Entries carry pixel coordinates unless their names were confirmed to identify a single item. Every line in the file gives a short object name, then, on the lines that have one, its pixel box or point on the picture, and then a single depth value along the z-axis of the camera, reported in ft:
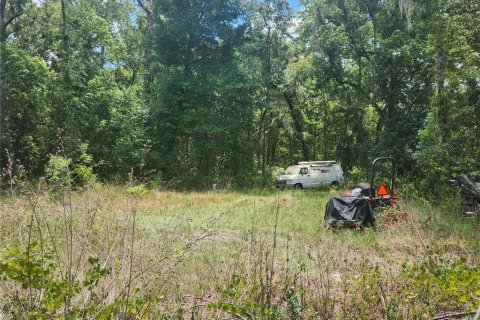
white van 65.48
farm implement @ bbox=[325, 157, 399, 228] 24.43
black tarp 24.49
